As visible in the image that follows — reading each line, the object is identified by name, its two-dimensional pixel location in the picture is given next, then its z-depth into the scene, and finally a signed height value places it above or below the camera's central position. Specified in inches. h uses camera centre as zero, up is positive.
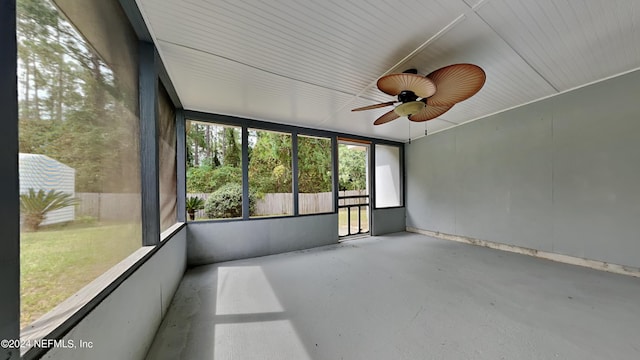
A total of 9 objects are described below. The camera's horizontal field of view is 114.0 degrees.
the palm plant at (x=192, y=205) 141.4 -14.9
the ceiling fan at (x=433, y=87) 68.7 +34.3
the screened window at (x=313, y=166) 224.8 +17.7
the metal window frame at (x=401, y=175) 234.8 +6.3
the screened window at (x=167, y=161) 100.8 +12.1
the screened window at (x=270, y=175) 181.9 +7.4
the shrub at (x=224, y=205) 162.1 -17.1
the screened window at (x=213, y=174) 159.2 +7.9
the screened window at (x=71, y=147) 33.7 +7.9
